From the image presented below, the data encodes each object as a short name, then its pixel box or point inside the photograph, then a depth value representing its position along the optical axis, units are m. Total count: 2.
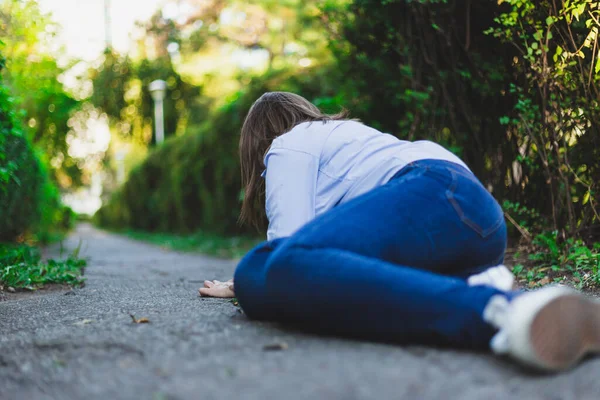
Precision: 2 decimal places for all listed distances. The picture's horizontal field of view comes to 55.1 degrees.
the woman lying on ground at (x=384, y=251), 1.50
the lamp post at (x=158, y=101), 16.98
